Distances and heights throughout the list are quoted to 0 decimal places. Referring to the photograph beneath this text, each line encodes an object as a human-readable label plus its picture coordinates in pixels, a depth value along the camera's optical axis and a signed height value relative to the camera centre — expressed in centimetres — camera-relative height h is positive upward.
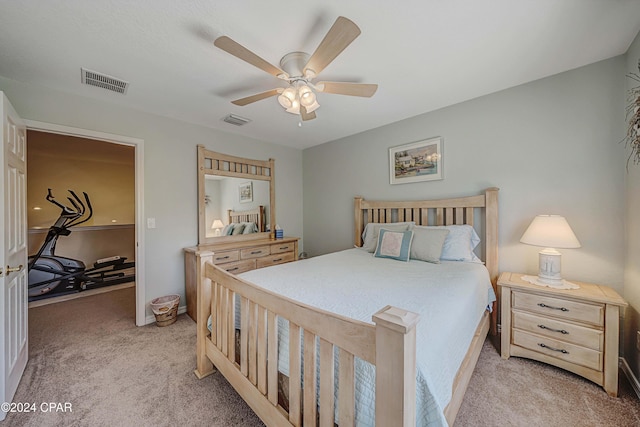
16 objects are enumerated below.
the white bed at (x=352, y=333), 73 -57
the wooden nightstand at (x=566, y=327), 162 -90
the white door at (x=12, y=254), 151 -30
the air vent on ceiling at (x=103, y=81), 203 +119
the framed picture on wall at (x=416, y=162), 286 +62
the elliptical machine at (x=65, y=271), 347 -95
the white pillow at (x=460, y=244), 238 -35
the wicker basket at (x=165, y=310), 264 -111
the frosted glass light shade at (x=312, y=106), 192 +86
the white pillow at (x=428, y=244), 236 -35
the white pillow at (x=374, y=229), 282 -25
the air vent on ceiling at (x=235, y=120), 299 +120
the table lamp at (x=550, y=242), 184 -26
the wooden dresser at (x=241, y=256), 293 -62
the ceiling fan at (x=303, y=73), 138 +97
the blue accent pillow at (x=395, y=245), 249 -38
